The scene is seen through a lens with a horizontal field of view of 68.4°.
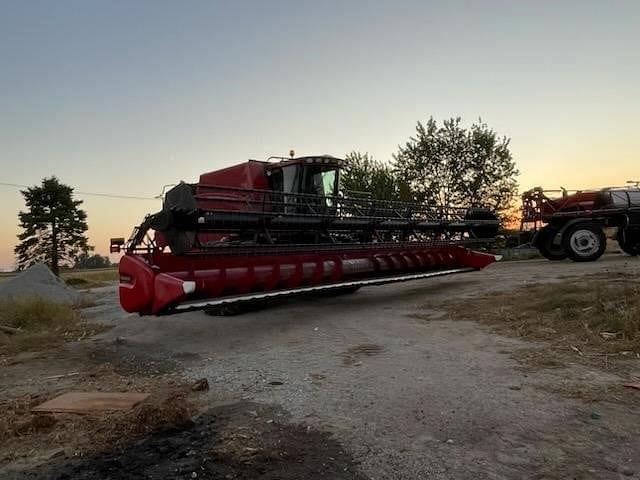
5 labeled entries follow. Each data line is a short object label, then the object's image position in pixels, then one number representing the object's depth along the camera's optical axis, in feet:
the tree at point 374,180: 105.64
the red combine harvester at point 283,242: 22.45
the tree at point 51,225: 144.25
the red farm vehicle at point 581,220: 47.03
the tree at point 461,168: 93.61
